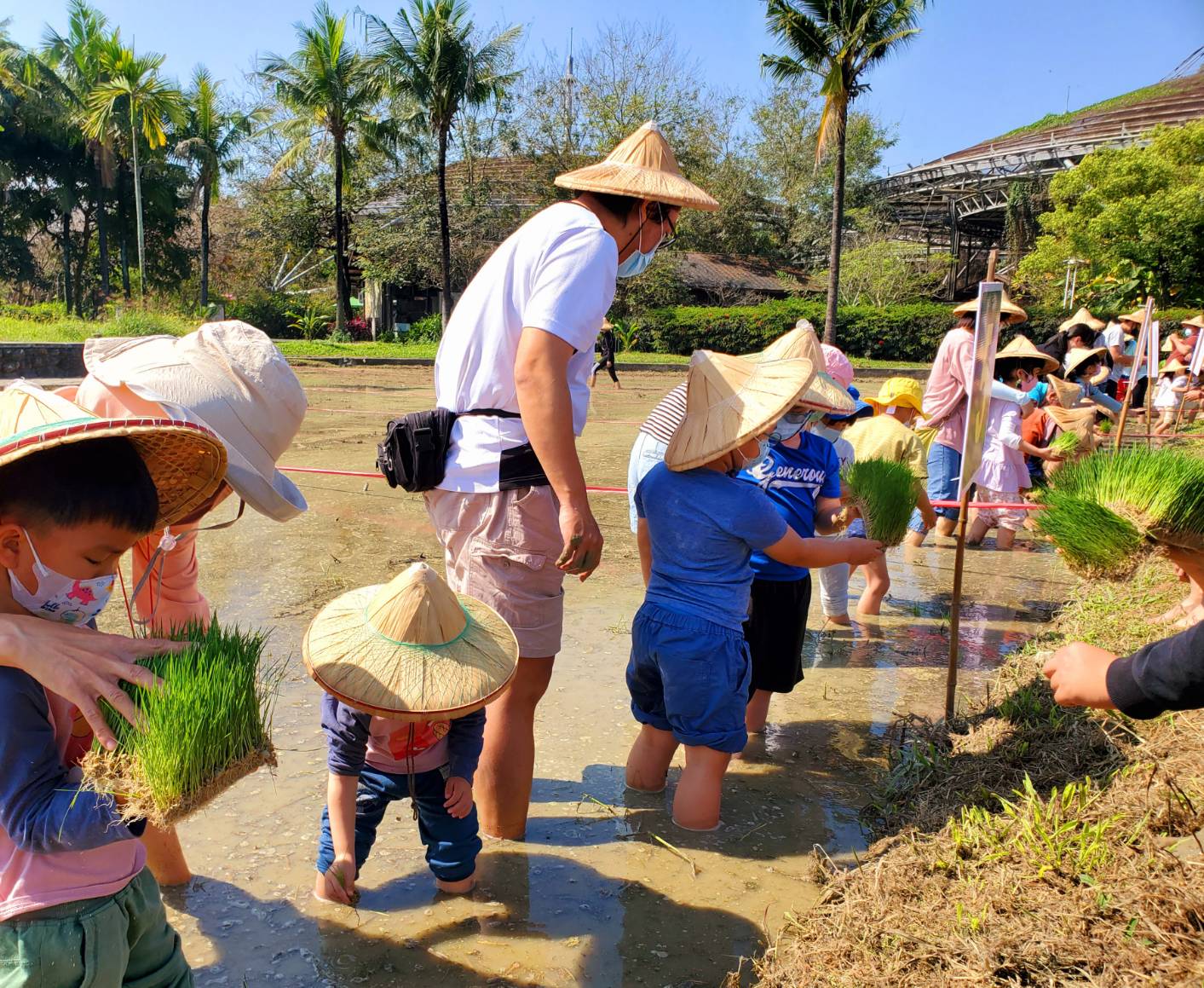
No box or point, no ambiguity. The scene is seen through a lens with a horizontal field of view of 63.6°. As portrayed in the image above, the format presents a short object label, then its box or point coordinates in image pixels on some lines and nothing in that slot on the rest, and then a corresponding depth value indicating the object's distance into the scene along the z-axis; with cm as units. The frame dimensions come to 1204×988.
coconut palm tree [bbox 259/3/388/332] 3231
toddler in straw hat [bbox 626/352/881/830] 312
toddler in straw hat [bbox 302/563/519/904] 225
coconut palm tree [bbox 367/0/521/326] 2972
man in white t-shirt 261
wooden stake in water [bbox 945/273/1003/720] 349
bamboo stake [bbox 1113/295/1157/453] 541
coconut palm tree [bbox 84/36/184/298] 2973
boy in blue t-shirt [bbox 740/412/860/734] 389
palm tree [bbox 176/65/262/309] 3578
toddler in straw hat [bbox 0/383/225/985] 163
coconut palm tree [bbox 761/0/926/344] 2330
